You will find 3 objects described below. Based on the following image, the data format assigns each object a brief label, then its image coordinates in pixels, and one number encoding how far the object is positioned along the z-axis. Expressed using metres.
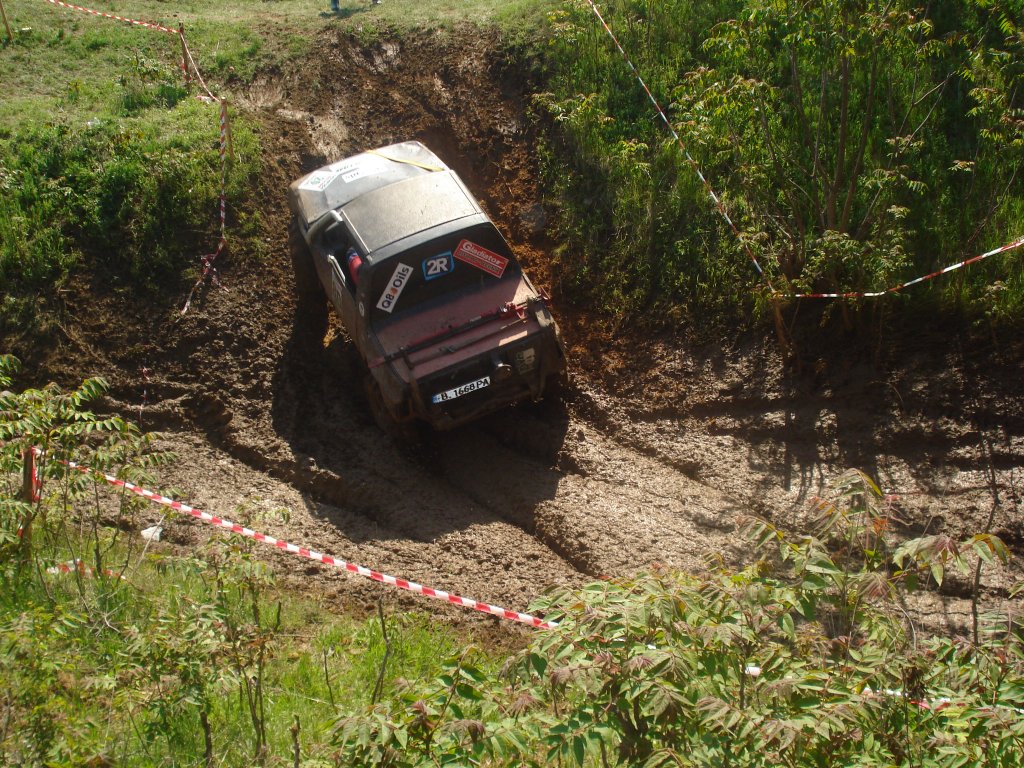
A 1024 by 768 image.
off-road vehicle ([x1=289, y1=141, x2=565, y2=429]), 8.41
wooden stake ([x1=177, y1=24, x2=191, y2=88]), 13.66
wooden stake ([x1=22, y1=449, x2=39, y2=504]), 6.02
